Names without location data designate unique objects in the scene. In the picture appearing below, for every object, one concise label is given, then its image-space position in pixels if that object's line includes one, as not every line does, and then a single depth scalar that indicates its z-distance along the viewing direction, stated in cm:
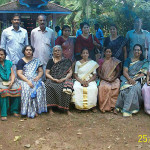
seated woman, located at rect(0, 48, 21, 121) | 472
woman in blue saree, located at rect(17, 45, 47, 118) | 480
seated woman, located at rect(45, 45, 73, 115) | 502
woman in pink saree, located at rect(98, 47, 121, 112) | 524
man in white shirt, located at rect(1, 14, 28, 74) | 533
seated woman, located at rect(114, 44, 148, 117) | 501
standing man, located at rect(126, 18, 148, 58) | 588
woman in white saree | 511
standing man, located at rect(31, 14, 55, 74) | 566
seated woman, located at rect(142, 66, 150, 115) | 500
